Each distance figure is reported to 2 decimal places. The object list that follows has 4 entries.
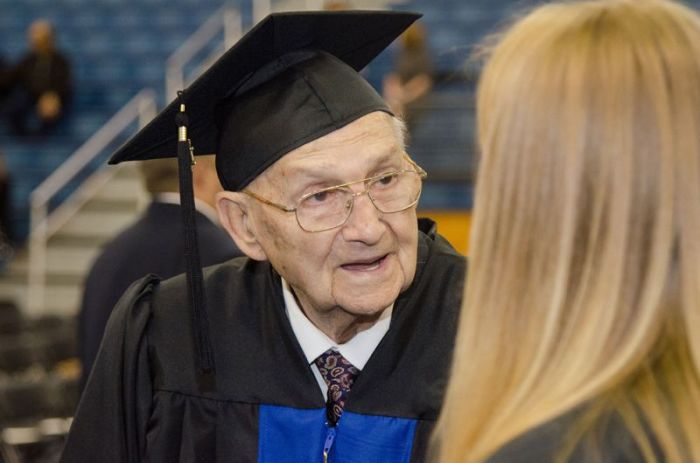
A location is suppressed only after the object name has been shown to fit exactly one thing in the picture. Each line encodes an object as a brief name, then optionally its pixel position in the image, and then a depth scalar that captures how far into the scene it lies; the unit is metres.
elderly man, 4.41
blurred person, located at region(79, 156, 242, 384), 7.22
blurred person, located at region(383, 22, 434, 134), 17.45
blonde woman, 2.51
